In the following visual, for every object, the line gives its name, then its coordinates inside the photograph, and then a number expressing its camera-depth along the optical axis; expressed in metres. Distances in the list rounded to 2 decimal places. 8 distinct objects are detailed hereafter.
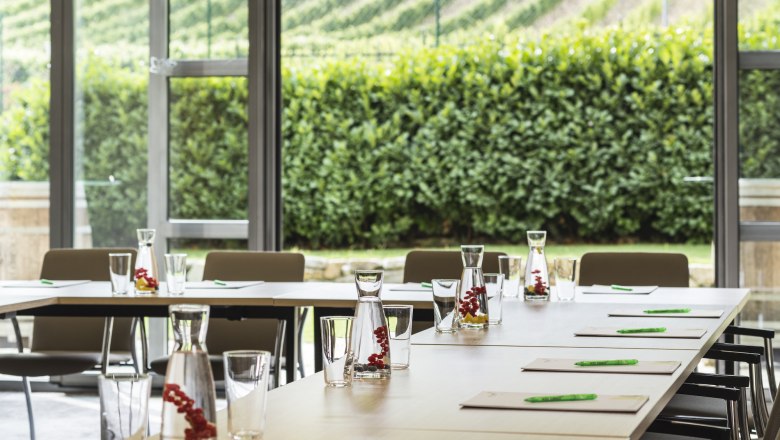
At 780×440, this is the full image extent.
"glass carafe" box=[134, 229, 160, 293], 4.27
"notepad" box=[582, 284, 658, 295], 4.32
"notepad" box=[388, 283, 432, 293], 4.46
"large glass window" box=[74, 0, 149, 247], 6.50
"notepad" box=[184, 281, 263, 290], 4.63
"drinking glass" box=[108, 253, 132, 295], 4.28
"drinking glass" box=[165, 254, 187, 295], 4.29
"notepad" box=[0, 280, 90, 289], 4.59
